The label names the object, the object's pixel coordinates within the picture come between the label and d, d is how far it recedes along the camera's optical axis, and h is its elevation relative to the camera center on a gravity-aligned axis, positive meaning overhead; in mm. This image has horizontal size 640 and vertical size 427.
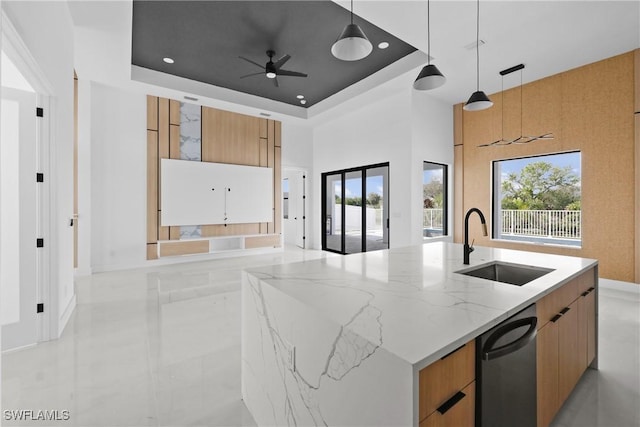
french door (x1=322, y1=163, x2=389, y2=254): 6438 +78
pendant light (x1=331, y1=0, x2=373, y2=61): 2242 +1307
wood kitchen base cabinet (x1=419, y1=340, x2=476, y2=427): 835 -550
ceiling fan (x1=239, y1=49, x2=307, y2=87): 4603 +2292
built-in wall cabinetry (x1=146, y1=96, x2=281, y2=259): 6027 +1224
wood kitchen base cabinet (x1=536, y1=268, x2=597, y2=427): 1445 -732
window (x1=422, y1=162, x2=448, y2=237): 6194 +285
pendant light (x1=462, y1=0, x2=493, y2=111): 2945 +1126
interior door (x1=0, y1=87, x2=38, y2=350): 2514 -40
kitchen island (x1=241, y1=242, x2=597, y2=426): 857 -391
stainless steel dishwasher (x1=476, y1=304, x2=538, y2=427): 1041 -639
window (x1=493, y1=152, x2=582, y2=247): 5590 +265
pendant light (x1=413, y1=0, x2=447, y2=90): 2654 +1220
